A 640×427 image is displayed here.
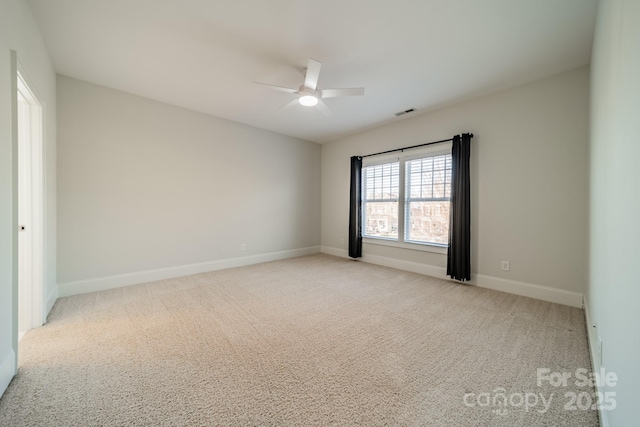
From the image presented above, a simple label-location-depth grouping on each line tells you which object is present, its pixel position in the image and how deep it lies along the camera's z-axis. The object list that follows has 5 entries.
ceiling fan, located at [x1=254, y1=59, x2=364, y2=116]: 2.53
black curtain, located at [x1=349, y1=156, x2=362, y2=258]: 5.12
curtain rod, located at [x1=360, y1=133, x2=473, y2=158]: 3.80
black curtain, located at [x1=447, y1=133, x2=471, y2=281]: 3.54
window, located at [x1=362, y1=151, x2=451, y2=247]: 3.97
